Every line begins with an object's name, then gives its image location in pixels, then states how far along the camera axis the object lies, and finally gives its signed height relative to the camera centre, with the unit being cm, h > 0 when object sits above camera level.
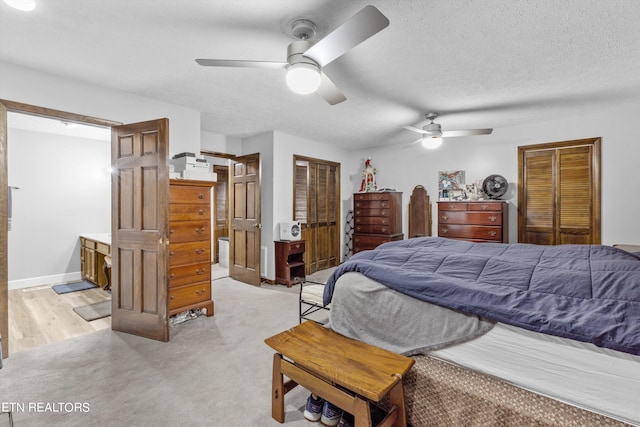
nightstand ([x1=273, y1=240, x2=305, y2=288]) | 453 -77
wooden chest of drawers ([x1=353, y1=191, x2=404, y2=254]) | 504 -13
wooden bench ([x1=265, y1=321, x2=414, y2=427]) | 135 -81
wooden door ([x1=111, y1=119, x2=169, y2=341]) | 269 -17
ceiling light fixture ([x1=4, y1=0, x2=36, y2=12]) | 170 +127
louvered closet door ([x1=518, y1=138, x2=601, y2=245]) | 390 +28
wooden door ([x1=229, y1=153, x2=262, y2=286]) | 468 -13
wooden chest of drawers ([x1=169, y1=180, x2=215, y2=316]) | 301 -37
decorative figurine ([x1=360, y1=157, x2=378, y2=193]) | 555 +65
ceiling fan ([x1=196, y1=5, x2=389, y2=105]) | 153 +95
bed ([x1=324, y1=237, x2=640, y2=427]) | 123 -64
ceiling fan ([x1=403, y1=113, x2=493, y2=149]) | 365 +102
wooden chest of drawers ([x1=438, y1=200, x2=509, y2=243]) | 411 -13
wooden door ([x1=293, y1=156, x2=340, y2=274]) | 514 +6
